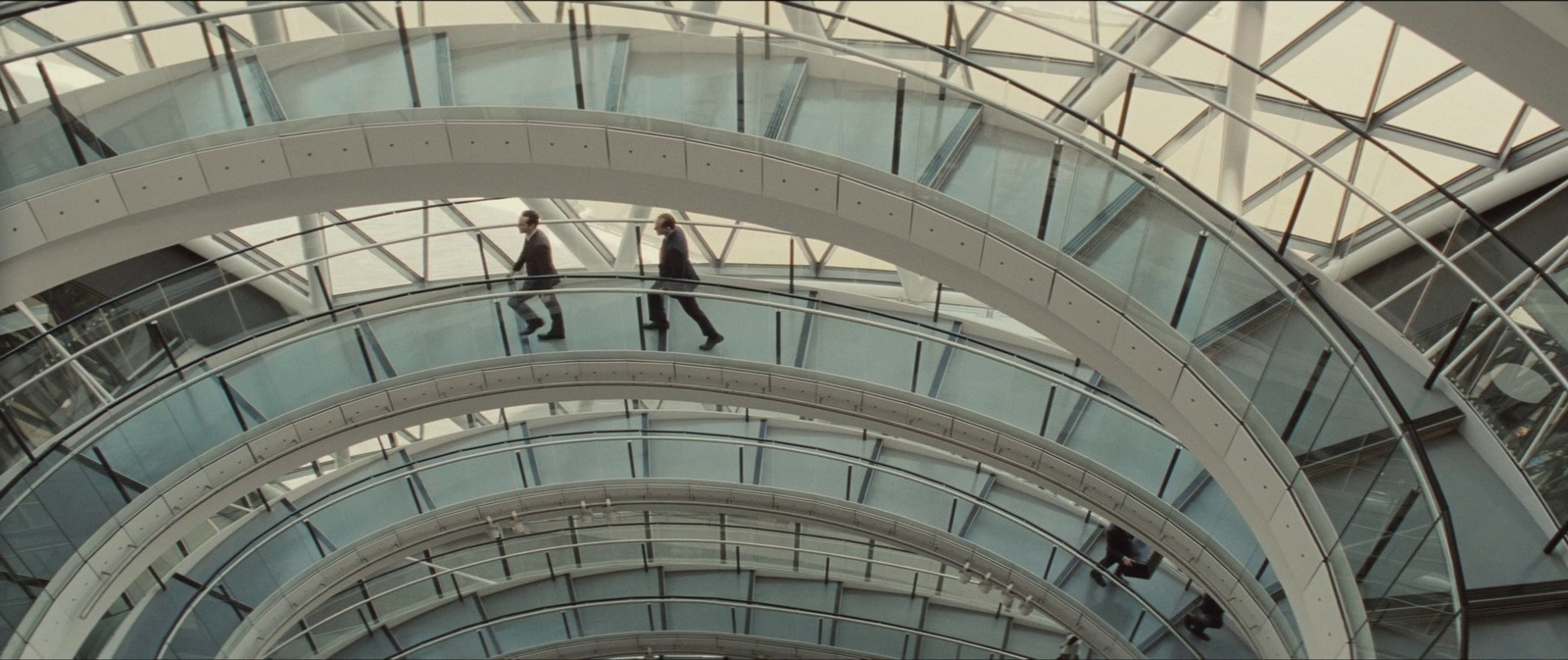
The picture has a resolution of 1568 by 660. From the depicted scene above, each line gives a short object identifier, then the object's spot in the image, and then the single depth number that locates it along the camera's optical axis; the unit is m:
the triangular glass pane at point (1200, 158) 13.87
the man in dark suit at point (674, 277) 18.34
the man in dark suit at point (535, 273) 18.30
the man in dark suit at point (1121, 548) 21.48
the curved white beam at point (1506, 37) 8.73
